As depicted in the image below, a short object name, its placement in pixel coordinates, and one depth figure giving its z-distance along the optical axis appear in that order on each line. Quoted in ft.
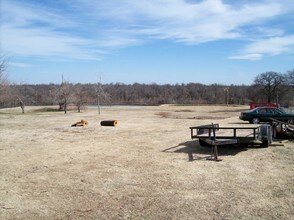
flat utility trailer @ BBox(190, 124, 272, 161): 25.97
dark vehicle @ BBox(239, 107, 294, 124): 47.74
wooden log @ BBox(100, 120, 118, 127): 47.40
